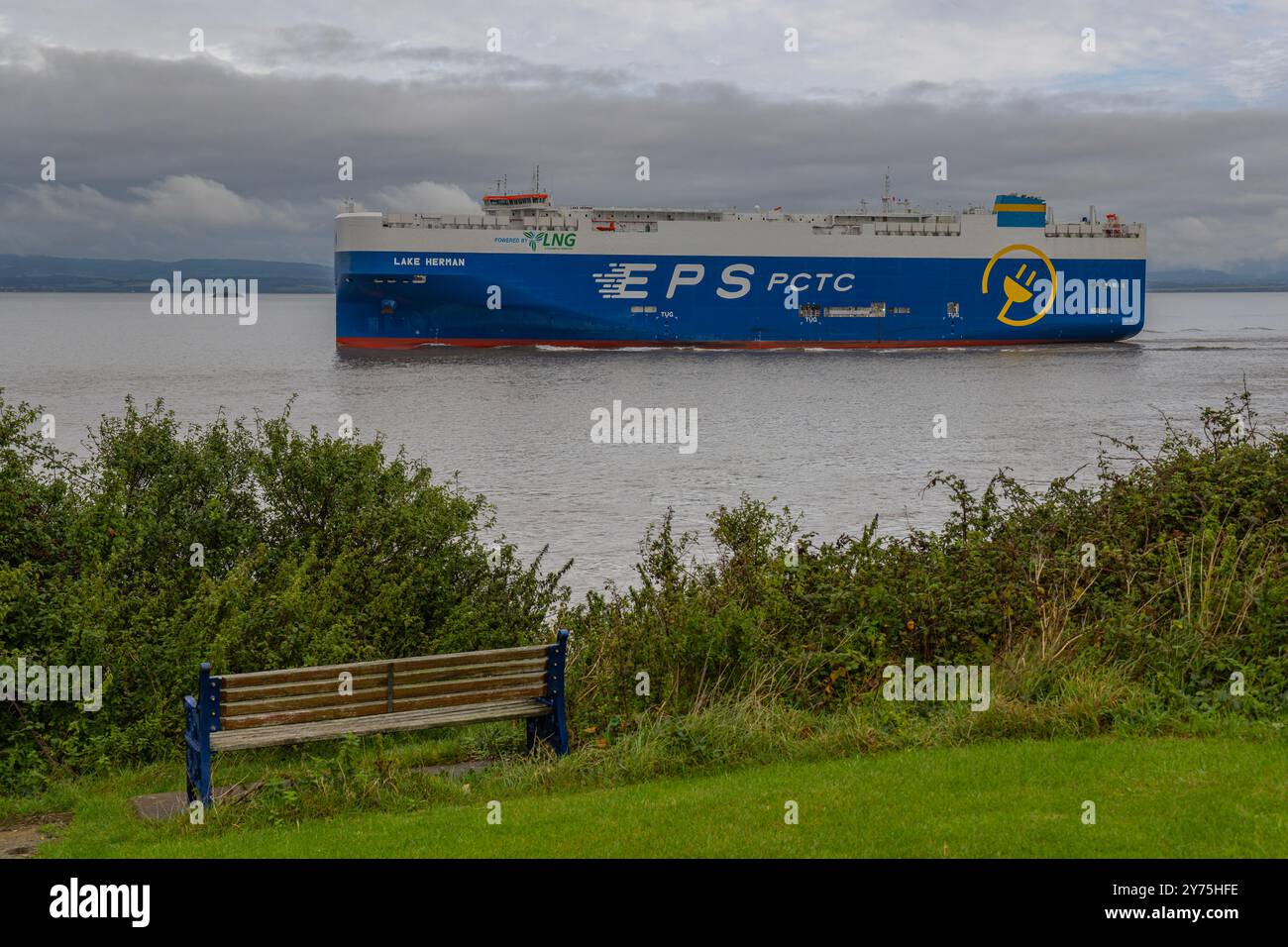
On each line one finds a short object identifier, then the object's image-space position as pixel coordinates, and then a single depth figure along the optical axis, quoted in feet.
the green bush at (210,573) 27.99
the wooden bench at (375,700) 22.29
